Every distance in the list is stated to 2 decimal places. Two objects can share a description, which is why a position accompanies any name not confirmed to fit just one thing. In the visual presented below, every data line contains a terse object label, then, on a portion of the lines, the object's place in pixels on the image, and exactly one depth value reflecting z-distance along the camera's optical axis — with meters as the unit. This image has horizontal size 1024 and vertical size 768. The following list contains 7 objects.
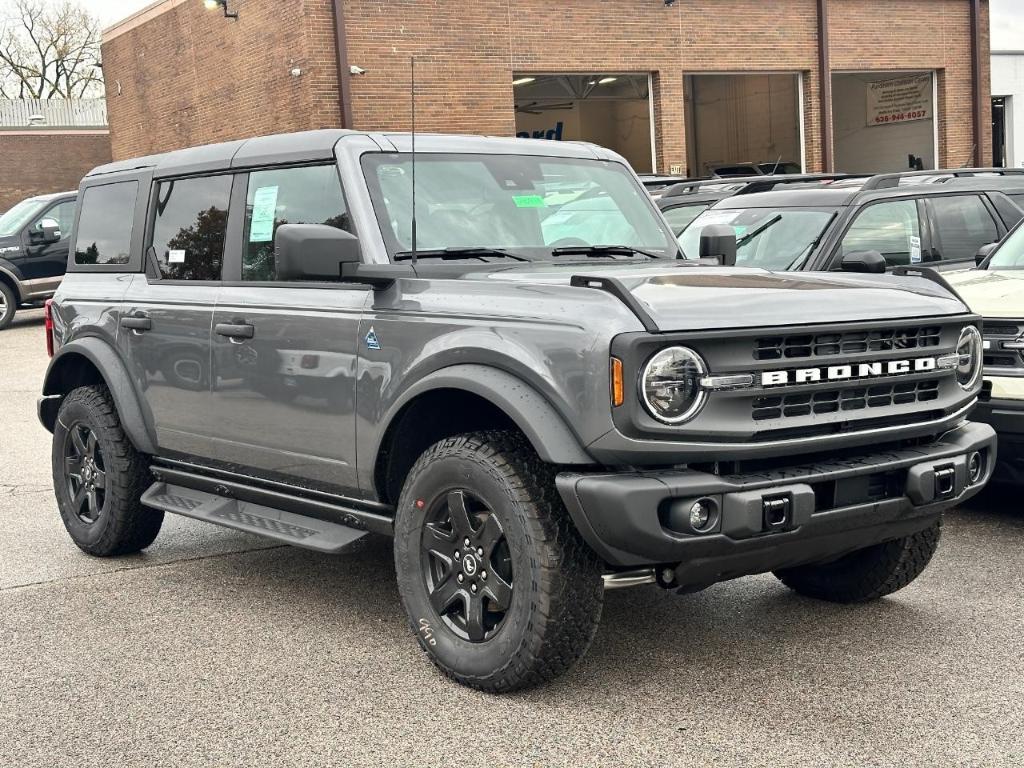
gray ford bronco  3.86
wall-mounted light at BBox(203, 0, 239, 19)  25.21
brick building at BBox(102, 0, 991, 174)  23.50
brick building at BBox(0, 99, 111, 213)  45.62
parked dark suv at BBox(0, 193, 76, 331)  19.48
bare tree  55.81
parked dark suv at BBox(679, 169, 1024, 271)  8.34
